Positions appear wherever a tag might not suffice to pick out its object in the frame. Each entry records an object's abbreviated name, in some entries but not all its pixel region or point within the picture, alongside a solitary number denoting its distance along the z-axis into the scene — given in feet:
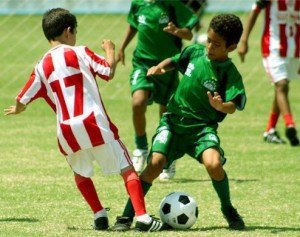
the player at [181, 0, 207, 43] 70.92
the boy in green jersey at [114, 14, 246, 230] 48.44
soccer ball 48.62
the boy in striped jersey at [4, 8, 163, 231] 47.21
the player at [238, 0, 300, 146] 81.97
